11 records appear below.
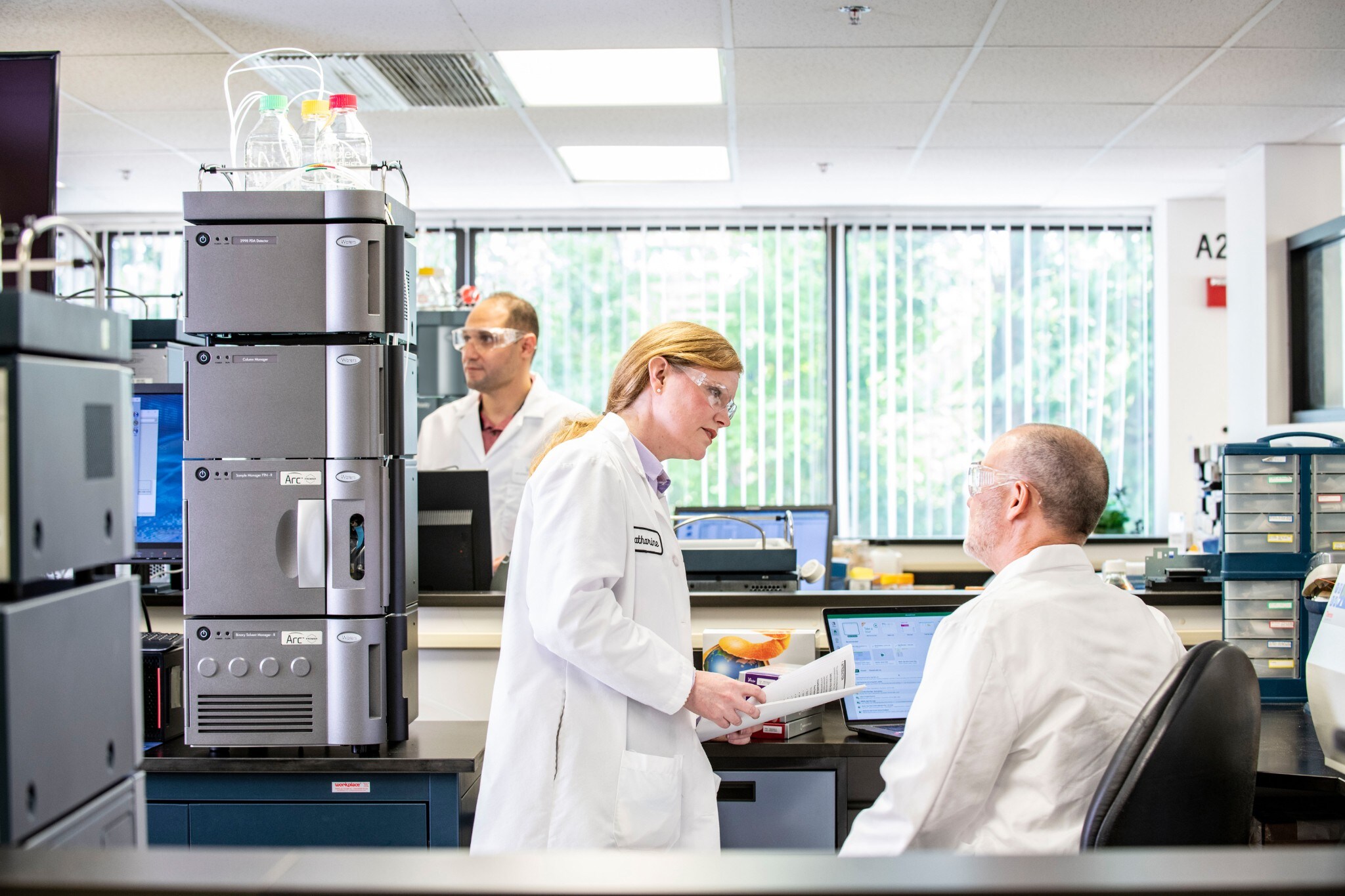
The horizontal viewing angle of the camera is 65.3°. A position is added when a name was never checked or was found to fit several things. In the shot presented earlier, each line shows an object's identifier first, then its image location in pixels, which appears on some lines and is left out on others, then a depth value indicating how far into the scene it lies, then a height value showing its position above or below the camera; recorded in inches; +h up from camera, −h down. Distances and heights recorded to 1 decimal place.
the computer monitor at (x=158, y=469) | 83.2 -0.7
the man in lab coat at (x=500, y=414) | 130.3 +5.7
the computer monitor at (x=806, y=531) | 140.6 -10.5
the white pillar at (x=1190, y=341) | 209.2 +21.6
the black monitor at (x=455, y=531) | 94.0 -6.7
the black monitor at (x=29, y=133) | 69.6 +22.0
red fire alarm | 207.9 +30.4
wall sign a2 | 208.5 +40.1
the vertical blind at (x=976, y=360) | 218.1 +19.1
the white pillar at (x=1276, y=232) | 170.7 +35.2
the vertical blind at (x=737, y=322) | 220.8 +28.1
